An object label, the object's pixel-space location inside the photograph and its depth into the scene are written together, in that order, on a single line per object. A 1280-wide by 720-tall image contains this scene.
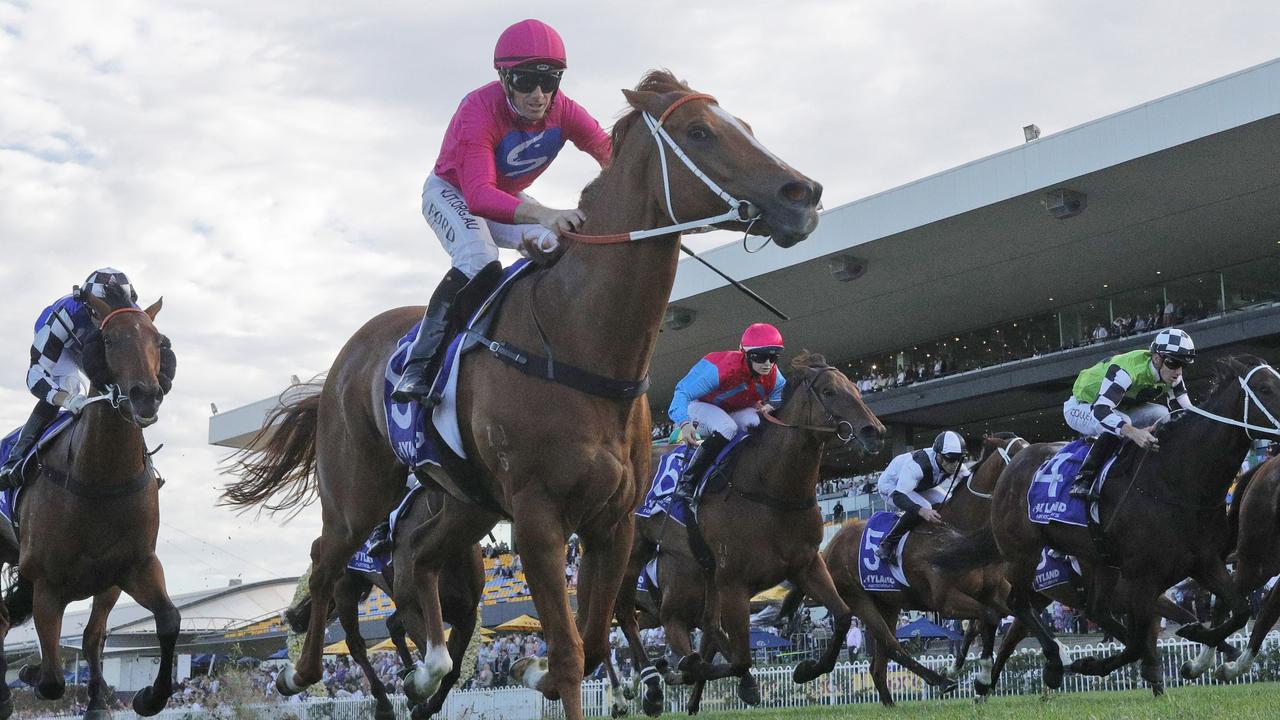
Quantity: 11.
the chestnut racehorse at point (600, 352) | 4.86
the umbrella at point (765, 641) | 21.03
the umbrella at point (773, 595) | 21.84
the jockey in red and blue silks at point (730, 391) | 10.32
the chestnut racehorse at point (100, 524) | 7.80
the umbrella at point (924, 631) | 17.58
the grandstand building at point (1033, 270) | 23.39
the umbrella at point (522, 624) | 24.28
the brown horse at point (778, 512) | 9.42
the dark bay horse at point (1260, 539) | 9.01
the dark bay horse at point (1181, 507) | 8.66
